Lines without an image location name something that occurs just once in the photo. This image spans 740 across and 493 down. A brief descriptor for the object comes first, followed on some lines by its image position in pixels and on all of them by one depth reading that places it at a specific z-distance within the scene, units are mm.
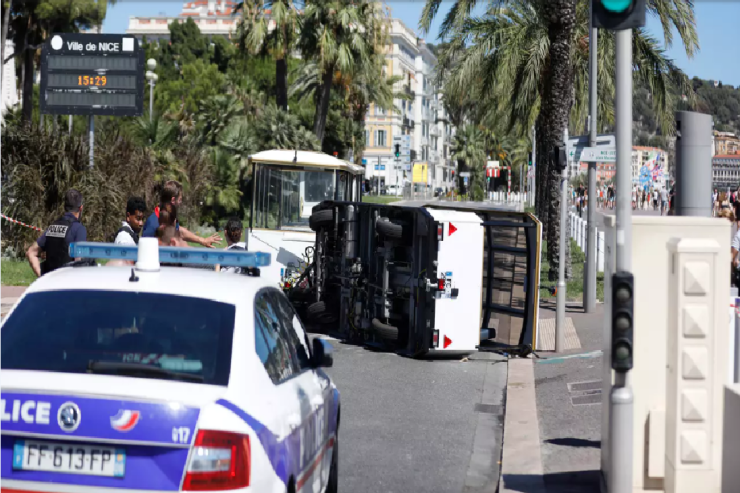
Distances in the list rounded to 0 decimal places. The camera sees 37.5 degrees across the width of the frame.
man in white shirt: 10531
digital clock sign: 24016
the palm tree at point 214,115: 47469
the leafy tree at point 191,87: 75500
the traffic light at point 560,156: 16094
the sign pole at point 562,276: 14525
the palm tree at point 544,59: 22828
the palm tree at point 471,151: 122500
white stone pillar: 6406
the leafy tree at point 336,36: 40781
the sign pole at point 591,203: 17328
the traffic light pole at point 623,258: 6328
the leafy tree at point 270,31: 39500
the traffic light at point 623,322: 6184
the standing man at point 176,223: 10664
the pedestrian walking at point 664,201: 53931
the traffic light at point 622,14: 6477
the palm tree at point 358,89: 44625
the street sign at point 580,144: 16922
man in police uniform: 10938
